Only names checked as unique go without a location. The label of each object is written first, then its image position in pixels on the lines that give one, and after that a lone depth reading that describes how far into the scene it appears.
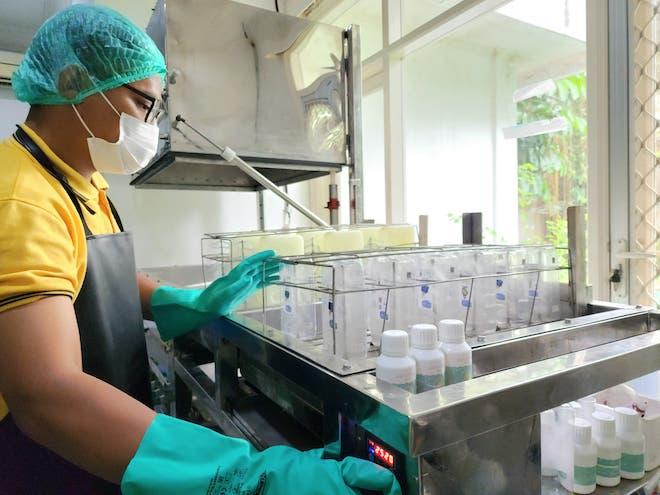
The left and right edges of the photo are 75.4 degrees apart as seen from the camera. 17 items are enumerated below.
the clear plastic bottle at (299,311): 1.02
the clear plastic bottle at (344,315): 0.84
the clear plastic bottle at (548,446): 0.77
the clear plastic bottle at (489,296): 1.00
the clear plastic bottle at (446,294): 0.97
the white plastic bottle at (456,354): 0.68
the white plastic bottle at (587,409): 0.77
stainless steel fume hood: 1.61
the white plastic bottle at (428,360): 0.65
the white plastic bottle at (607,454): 0.72
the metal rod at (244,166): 1.55
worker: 0.57
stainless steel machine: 0.53
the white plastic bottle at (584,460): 0.70
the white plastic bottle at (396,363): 0.61
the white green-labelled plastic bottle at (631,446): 0.74
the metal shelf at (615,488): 0.72
